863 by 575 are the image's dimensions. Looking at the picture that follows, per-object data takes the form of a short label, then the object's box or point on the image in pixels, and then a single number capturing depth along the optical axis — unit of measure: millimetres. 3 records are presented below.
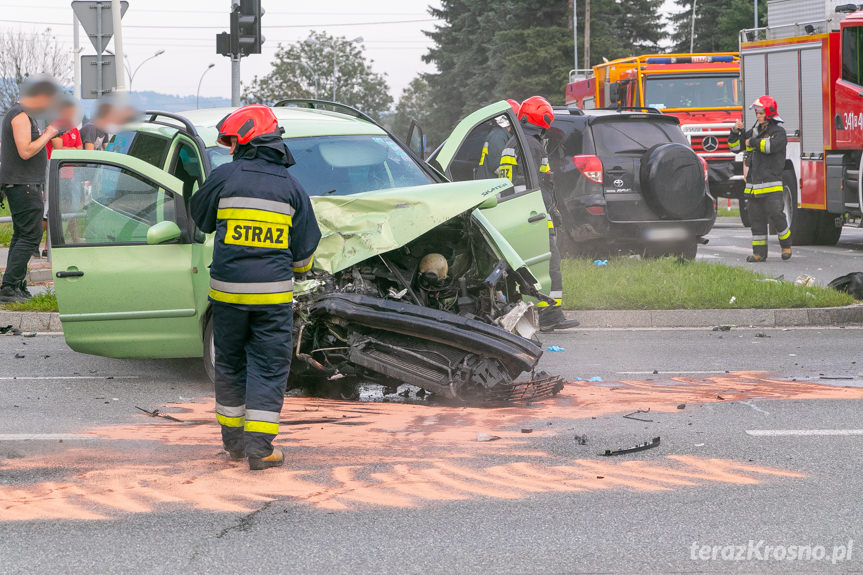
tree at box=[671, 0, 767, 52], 62906
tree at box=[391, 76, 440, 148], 108200
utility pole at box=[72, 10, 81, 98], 33925
